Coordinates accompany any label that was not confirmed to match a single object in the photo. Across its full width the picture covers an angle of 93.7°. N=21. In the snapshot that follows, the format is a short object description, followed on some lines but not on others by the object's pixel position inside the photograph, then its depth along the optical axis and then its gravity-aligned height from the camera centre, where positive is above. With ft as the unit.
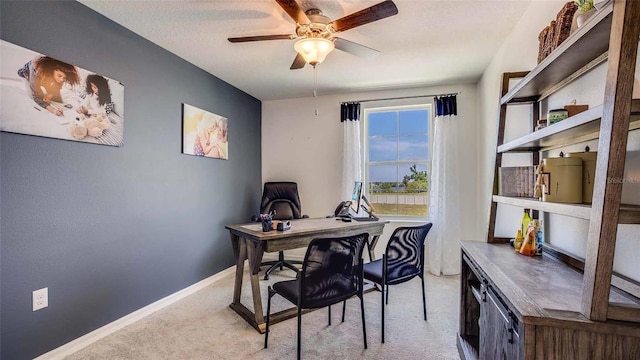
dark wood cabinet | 2.89 -1.49
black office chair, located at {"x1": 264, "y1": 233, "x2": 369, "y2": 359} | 6.31 -2.42
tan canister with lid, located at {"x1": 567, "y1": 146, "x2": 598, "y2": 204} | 4.24 +0.06
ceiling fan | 6.10 +3.13
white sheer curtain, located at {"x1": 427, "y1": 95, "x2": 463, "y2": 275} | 12.60 -1.01
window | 13.74 +0.49
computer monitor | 10.62 -1.01
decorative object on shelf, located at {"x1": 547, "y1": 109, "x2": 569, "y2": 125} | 4.57 +0.93
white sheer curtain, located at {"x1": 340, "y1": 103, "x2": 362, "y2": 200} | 13.89 +0.87
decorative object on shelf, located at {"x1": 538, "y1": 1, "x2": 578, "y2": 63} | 4.51 +2.31
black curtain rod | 12.91 +3.31
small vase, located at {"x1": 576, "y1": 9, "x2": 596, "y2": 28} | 3.87 +2.13
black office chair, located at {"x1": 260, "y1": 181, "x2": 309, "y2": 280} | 13.57 -1.64
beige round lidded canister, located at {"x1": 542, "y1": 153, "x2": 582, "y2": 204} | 4.25 -0.06
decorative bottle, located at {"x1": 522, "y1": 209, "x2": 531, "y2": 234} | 5.83 -0.92
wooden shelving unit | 2.74 -1.24
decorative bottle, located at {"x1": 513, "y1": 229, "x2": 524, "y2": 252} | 5.73 -1.30
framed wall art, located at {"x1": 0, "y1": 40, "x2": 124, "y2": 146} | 5.97 +1.30
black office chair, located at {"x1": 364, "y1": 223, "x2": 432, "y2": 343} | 7.82 -2.42
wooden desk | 7.84 -2.08
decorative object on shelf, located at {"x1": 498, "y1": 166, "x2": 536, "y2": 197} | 5.48 -0.13
